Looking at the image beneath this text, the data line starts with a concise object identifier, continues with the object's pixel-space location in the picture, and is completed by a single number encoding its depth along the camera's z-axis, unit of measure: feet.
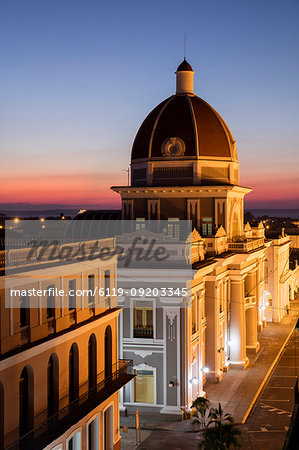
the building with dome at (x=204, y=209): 122.21
